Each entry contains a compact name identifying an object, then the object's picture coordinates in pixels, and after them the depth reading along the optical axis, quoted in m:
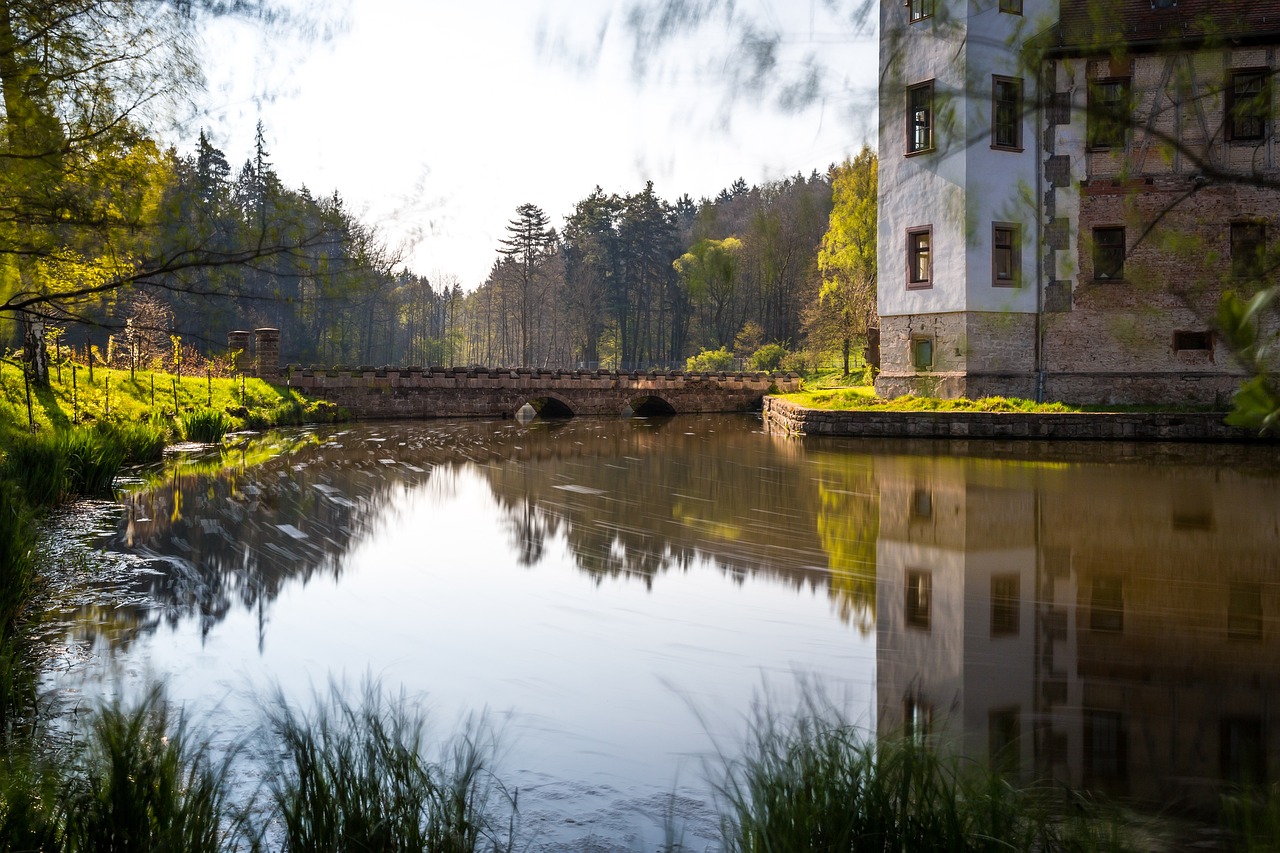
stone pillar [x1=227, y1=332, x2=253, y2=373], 30.65
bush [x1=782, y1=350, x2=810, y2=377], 58.34
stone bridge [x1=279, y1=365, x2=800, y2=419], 38.28
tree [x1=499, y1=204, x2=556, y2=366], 78.38
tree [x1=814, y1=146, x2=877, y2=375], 45.16
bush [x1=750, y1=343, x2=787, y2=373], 59.59
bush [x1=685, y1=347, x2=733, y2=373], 63.72
